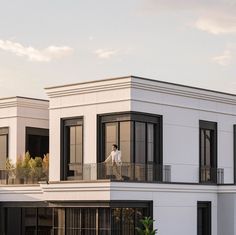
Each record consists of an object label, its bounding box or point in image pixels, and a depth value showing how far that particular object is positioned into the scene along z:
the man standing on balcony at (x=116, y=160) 32.78
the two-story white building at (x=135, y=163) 32.84
